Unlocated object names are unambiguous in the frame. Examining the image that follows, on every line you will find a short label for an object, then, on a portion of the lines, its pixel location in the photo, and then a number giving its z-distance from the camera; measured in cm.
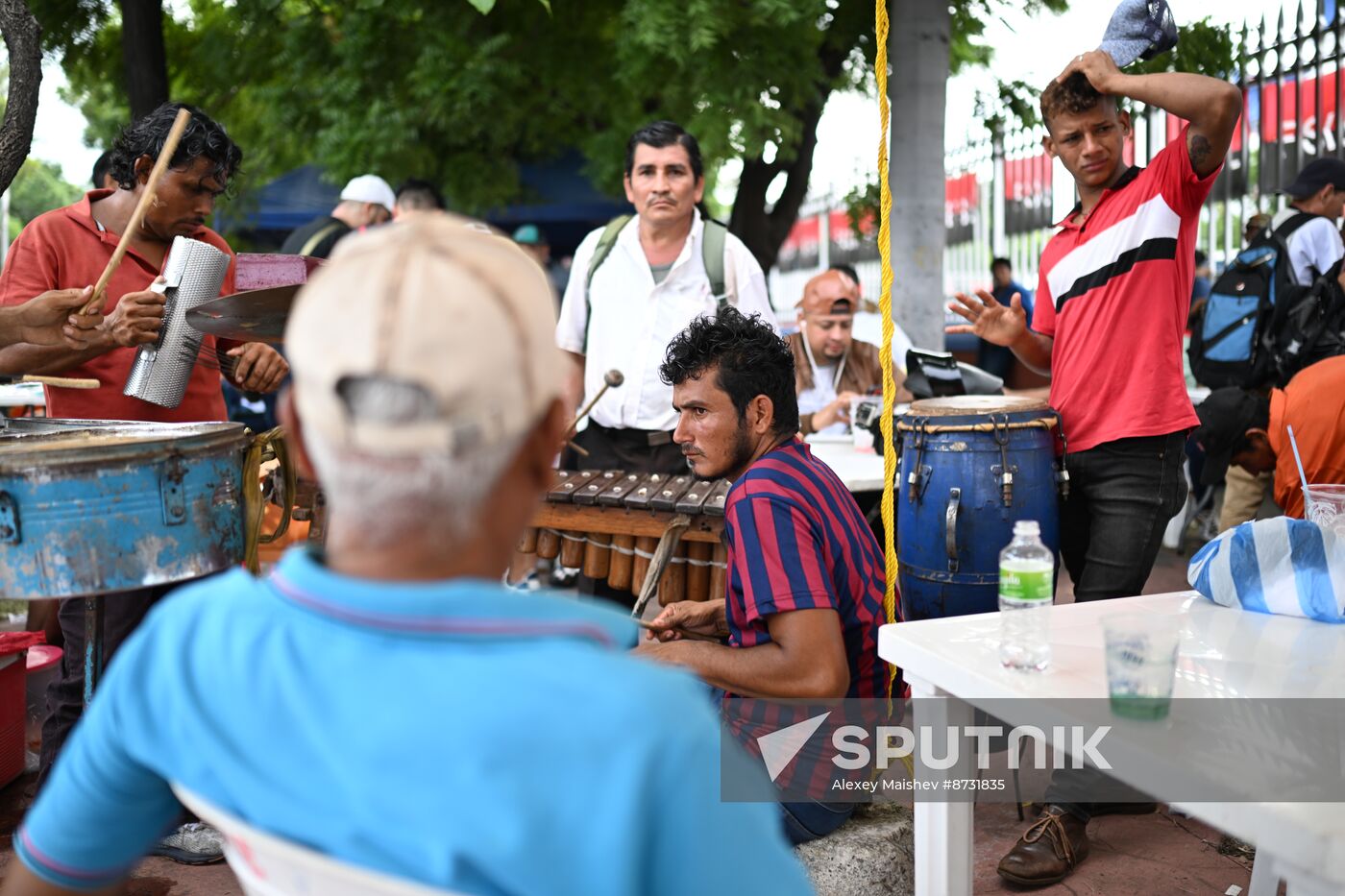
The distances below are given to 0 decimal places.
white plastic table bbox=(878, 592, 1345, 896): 189
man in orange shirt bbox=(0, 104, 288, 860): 322
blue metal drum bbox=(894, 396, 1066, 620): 352
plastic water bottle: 202
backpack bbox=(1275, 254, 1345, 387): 549
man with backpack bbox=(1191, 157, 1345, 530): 561
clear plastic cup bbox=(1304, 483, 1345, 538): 241
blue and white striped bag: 222
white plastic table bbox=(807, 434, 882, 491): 432
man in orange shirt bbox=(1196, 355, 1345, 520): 421
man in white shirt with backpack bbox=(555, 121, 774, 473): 464
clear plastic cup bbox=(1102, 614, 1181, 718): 172
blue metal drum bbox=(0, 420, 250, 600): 238
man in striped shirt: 236
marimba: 366
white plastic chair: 102
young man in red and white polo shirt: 314
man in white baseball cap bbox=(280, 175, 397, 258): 674
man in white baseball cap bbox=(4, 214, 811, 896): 95
